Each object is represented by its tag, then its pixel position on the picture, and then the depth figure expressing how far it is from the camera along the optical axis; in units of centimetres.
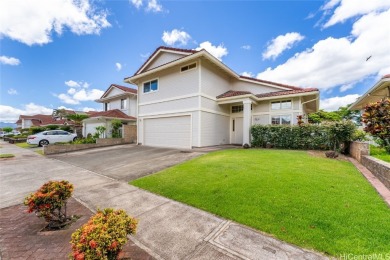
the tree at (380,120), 738
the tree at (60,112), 3180
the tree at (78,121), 2258
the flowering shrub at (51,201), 334
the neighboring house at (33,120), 4678
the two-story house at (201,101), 1213
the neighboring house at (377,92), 831
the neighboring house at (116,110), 1936
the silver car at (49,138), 1708
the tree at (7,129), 4217
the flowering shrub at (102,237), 196
